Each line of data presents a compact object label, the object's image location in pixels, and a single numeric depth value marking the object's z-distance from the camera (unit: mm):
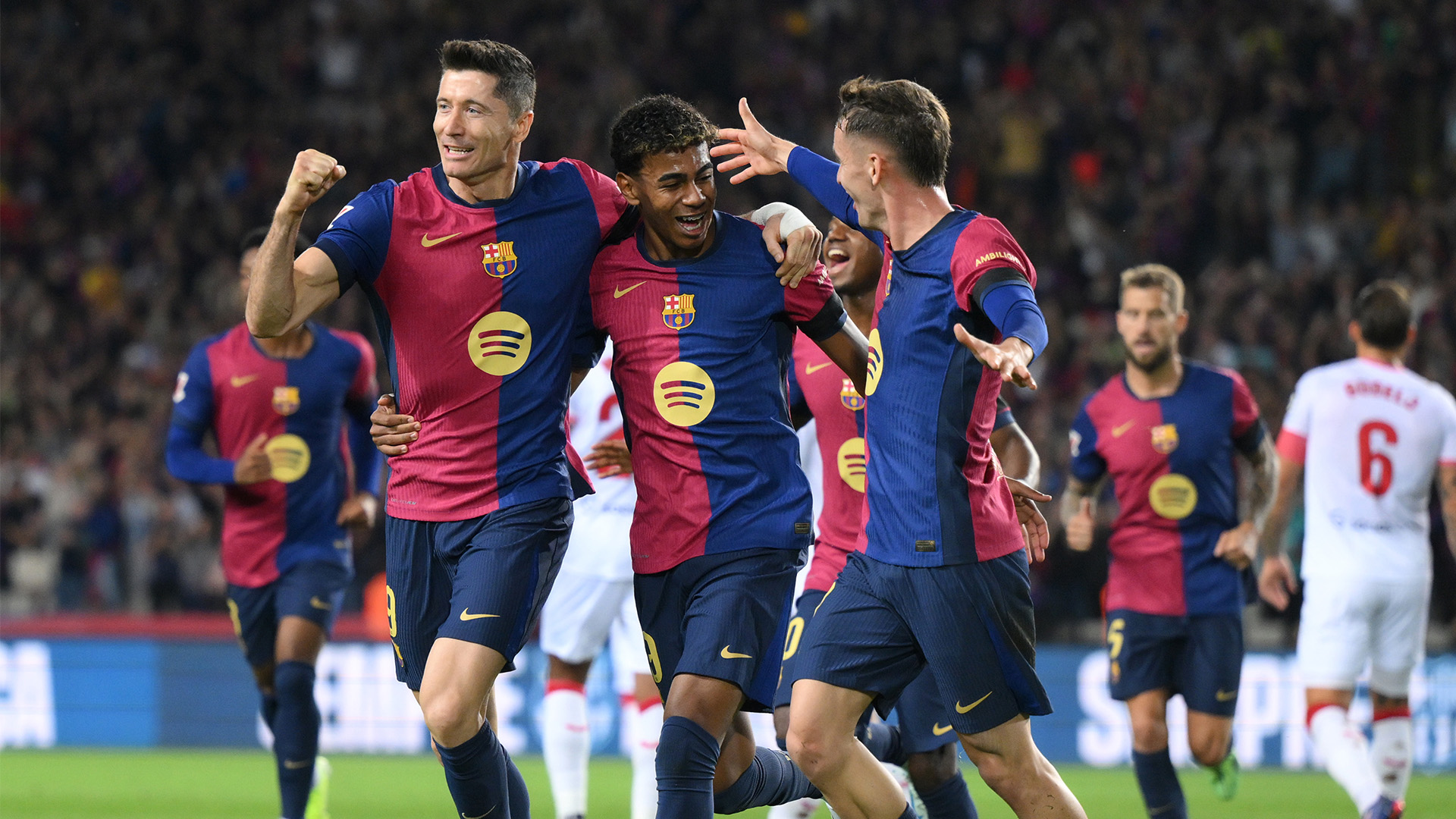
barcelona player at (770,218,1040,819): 11828
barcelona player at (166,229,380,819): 15289
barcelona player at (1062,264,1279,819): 14937
